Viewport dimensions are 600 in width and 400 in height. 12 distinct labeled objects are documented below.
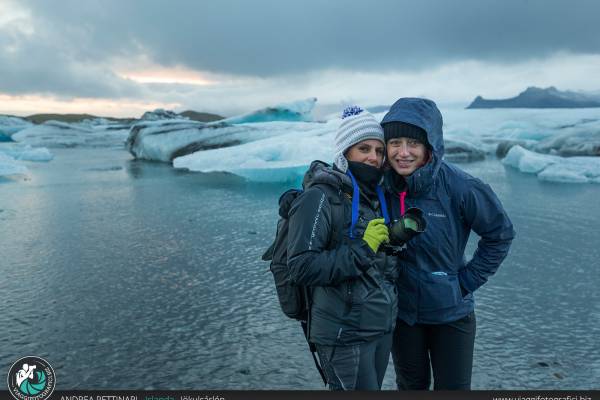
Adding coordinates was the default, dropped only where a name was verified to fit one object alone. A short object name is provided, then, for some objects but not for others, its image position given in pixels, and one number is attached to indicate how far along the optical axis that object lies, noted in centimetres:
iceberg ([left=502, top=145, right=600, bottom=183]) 1456
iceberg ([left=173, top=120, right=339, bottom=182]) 1515
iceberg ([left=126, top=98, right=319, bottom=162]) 2328
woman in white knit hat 191
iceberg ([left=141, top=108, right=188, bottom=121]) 7179
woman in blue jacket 219
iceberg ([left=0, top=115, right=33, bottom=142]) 5330
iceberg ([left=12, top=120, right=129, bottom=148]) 4531
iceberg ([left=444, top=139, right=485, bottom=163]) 2206
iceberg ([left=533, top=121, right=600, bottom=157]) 2180
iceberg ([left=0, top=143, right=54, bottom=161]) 2491
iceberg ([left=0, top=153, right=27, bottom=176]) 1645
